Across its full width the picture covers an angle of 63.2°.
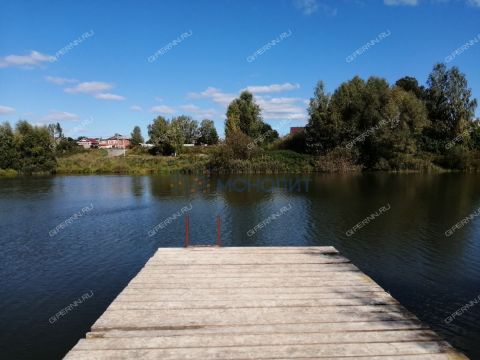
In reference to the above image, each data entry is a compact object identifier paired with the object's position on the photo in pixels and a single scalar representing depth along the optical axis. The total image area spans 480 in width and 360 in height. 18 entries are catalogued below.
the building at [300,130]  76.66
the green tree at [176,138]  86.31
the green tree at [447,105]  68.56
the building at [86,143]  159.15
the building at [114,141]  165.00
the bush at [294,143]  75.06
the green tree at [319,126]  67.56
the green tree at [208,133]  114.44
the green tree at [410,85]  79.80
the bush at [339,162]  63.44
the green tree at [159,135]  89.38
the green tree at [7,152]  67.44
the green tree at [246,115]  84.62
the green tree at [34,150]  68.06
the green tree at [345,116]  65.50
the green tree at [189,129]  114.56
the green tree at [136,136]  118.90
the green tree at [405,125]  61.38
